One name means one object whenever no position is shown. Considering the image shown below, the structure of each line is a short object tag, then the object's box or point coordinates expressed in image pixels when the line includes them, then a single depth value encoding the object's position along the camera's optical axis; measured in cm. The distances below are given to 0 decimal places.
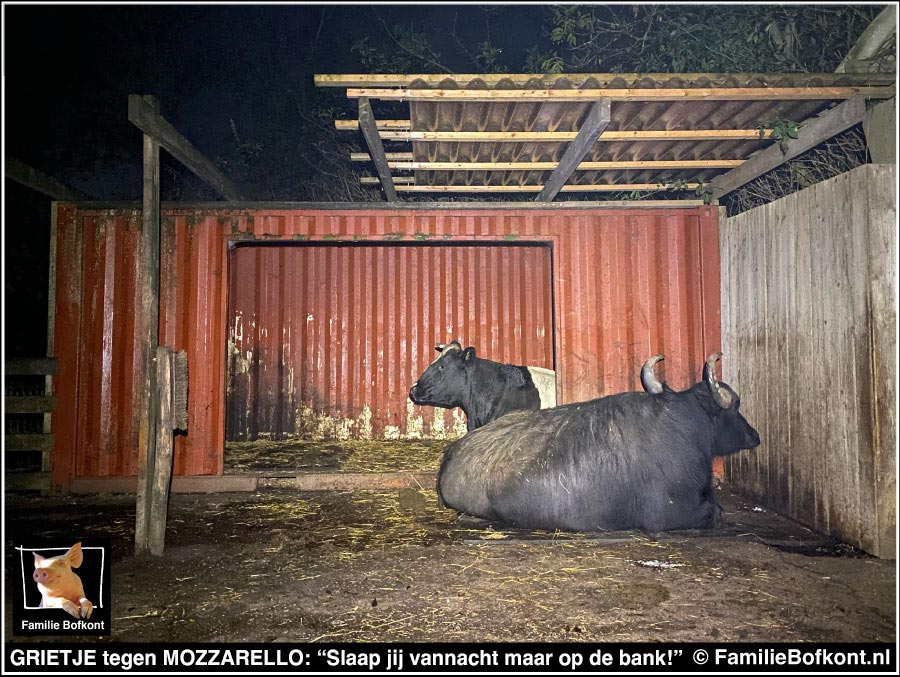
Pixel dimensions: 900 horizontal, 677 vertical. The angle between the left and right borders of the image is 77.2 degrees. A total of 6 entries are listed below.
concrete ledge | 687
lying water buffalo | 519
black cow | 812
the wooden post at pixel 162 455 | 471
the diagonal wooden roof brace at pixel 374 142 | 502
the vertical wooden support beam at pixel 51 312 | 687
